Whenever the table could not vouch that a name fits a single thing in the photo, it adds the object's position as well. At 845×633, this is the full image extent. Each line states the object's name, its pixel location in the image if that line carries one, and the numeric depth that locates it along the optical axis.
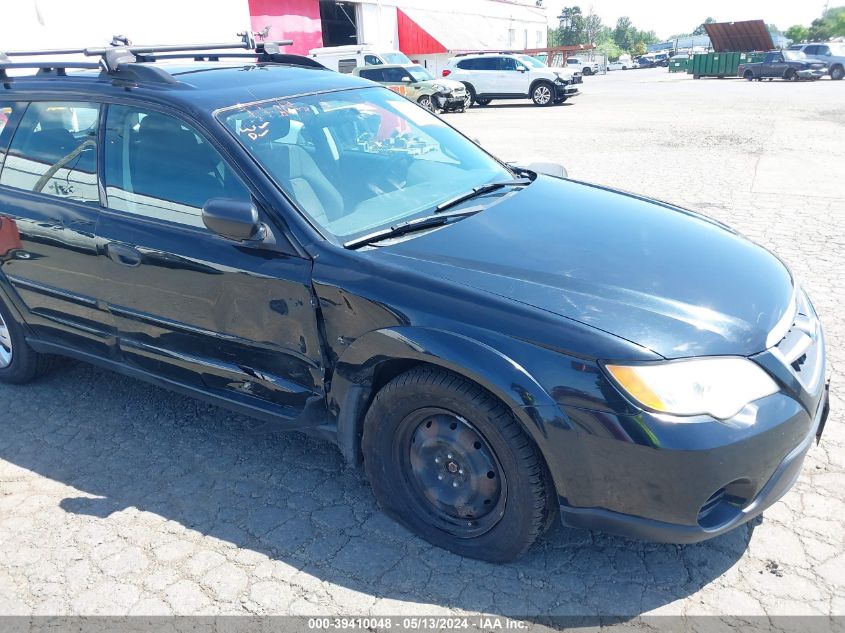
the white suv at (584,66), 52.35
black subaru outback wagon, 2.33
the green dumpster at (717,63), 38.78
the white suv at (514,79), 23.69
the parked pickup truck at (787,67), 32.41
